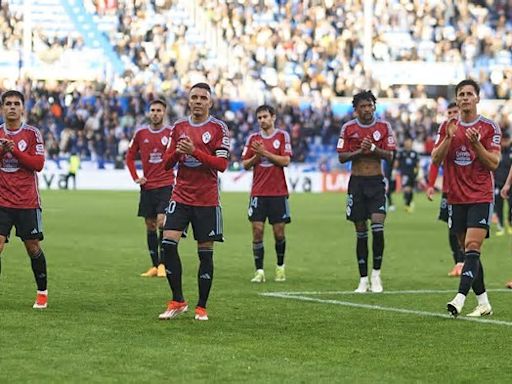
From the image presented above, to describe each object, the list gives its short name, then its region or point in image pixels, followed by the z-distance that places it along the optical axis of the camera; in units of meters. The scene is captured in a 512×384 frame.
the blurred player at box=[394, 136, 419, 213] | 38.48
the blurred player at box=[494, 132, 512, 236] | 26.25
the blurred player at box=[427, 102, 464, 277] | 17.11
